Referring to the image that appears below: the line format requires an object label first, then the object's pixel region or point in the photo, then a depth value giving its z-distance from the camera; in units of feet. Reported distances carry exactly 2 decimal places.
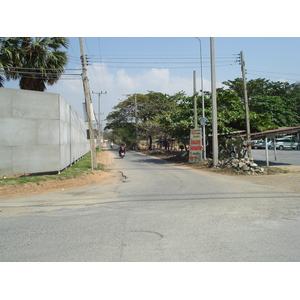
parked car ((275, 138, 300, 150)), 131.75
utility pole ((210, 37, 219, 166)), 58.13
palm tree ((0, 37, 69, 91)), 59.04
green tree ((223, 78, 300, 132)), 144.97
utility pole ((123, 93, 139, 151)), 160.45
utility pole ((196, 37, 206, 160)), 66.80
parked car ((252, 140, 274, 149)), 152.87
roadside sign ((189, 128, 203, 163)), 69.77
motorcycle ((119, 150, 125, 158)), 99.65
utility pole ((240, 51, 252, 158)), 58.85
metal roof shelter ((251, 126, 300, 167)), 54.44
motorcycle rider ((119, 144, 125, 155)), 99.61
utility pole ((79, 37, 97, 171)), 53.11
